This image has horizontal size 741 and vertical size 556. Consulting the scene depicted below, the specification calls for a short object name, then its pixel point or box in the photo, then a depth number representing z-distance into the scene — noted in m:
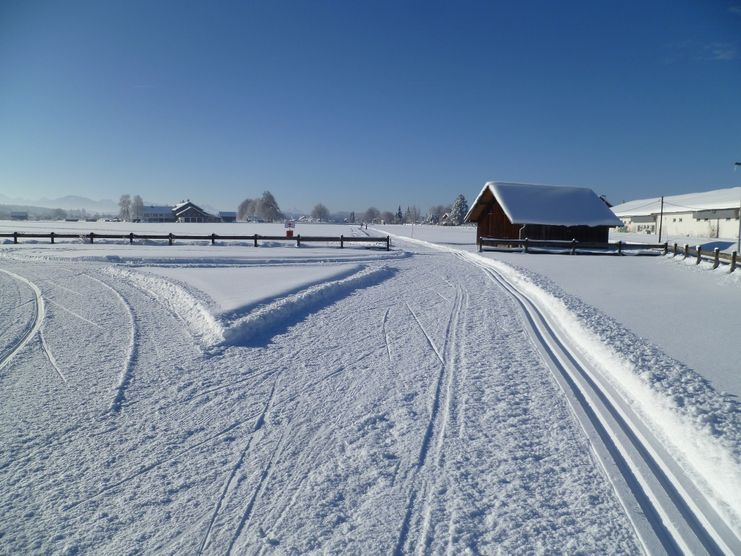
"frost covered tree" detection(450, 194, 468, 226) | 118.34
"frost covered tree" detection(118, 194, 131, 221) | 151.43
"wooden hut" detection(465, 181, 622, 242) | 31.34
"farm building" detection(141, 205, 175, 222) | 121.31
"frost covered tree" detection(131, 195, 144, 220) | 129.00
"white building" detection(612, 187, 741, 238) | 48.25
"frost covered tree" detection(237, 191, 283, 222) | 144.38
